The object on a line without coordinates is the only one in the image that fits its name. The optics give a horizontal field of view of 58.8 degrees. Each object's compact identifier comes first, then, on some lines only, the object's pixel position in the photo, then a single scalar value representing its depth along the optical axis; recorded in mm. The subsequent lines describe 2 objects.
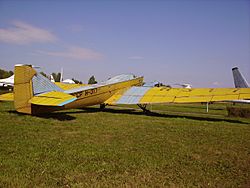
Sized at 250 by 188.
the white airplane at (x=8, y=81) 51647
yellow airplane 10977
